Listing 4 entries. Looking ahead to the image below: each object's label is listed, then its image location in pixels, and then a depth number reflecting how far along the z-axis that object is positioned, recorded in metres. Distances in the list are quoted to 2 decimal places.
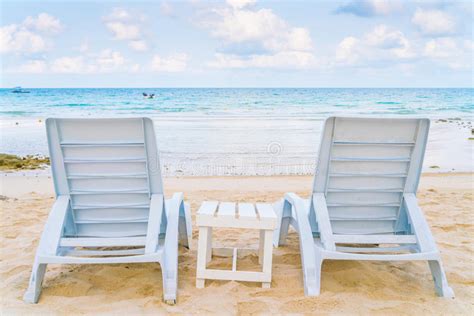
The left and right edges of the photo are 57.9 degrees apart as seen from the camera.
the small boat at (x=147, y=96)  33.46
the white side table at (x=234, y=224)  2.70
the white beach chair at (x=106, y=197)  2.80
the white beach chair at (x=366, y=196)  2.89
